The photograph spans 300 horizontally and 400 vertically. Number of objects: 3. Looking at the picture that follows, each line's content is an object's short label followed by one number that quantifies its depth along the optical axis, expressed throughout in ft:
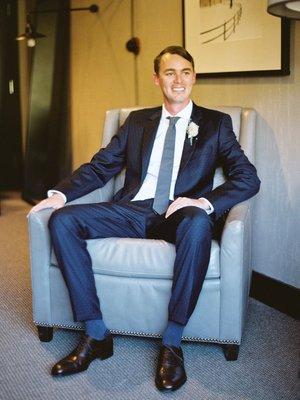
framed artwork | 8.39
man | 6.81
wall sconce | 14.84
